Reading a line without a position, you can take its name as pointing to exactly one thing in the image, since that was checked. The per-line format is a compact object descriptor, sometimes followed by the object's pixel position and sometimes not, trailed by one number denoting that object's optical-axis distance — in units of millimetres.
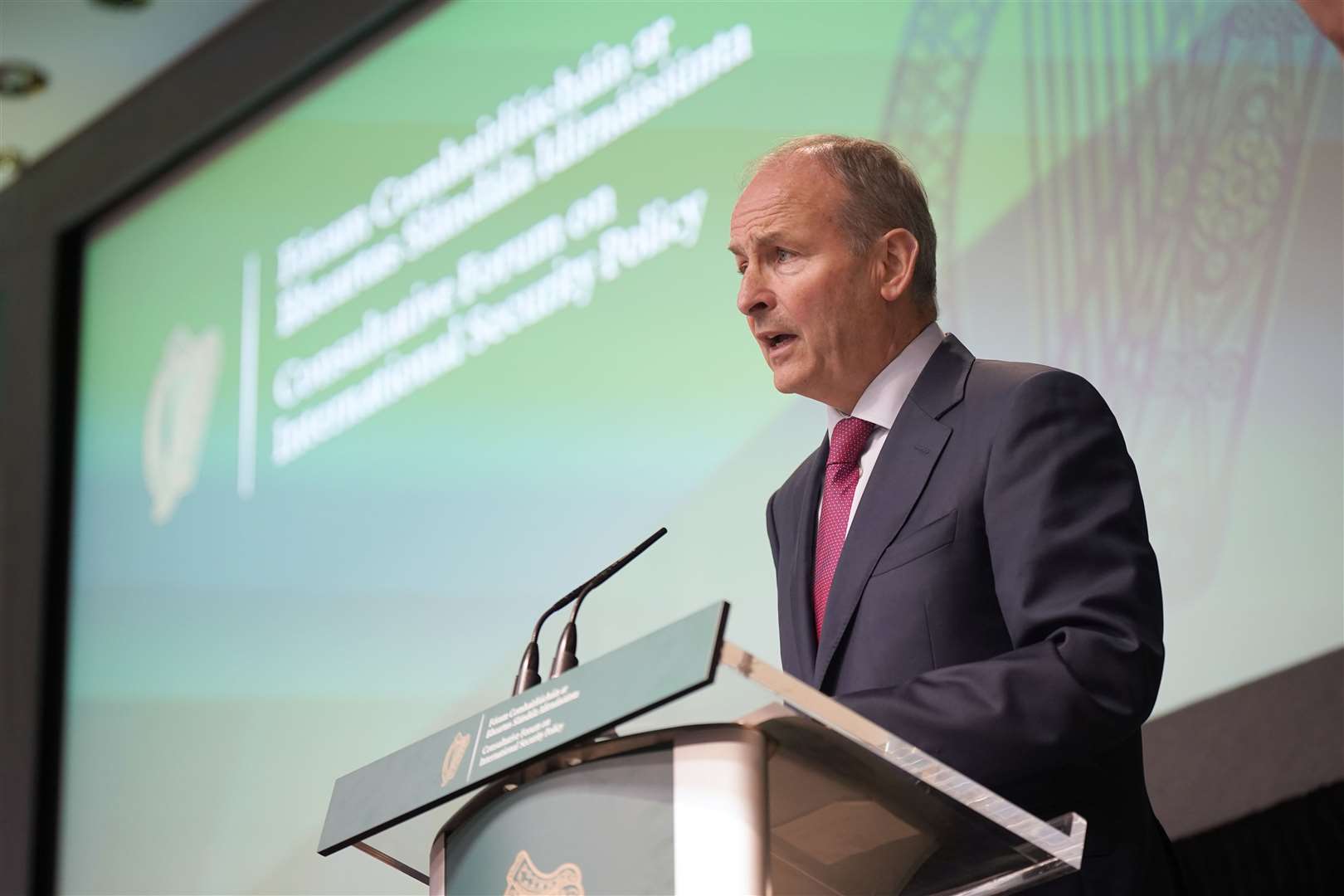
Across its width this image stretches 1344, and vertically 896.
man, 2939
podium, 2764
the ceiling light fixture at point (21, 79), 6798
